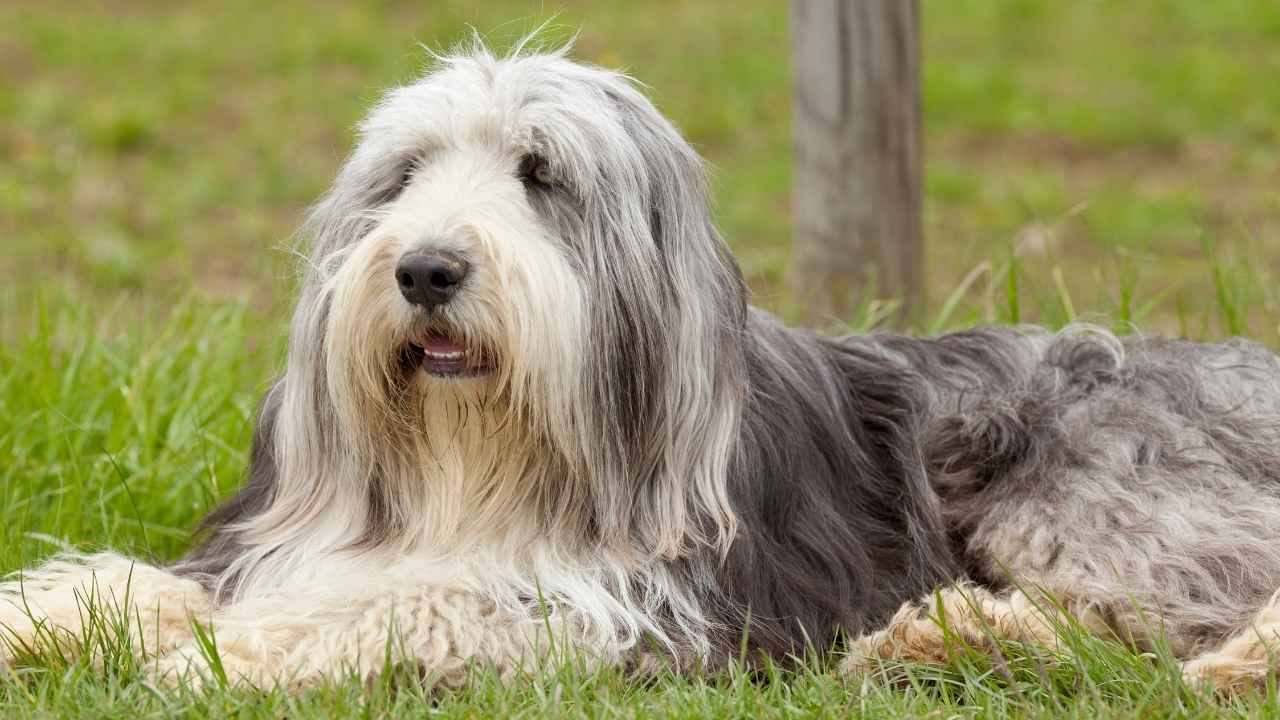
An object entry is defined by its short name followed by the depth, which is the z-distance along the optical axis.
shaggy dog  7.34
